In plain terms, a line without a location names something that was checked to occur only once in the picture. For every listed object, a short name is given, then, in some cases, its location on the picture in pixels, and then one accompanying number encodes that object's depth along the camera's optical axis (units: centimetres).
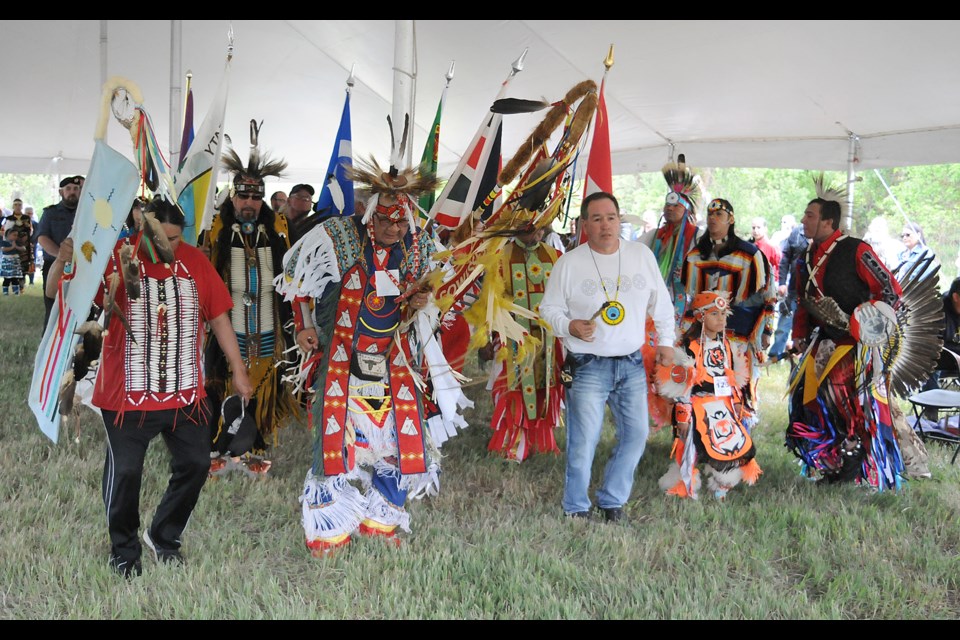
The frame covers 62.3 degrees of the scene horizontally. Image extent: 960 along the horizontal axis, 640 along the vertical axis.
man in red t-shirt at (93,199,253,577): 280
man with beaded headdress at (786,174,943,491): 409
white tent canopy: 577
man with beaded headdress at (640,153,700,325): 534
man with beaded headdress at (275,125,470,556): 317
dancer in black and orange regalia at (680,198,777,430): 478
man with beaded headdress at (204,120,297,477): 400
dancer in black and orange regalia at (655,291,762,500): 402
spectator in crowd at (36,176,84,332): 671
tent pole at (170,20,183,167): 540
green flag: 393
